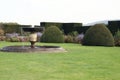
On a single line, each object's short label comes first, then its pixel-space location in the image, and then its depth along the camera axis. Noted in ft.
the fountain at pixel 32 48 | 59.67
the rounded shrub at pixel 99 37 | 85.20
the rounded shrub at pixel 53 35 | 103.71
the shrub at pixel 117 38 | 89.83
